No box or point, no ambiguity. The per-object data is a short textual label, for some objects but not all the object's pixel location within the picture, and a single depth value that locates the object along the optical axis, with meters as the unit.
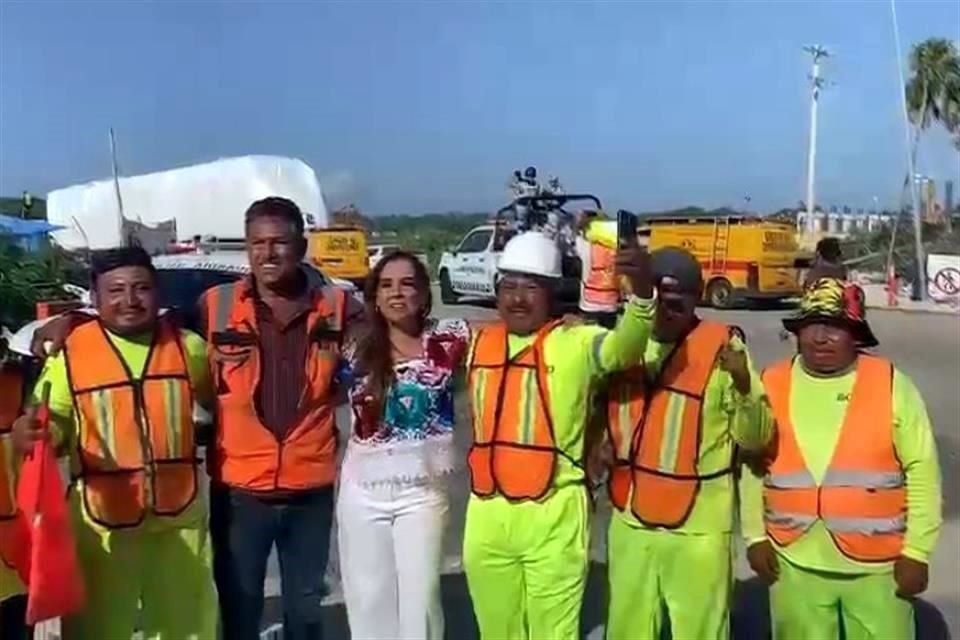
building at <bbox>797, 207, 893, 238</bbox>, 52.97
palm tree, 47.53
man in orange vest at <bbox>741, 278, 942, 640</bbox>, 4.64
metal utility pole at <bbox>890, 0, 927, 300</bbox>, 35.38
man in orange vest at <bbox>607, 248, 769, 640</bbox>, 4.75
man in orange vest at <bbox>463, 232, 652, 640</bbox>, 4.71
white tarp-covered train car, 29.97
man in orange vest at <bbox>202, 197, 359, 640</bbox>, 4.93
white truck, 28.80
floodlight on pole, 50.28
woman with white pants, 4.77
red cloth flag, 4.39
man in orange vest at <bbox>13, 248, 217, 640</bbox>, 4.65
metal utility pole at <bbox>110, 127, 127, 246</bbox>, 25.35
